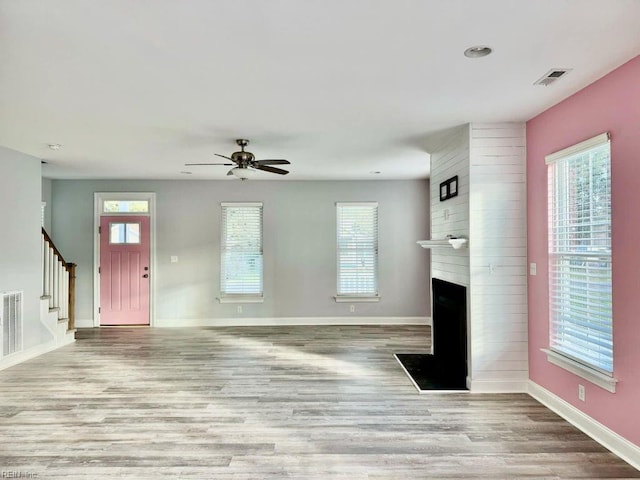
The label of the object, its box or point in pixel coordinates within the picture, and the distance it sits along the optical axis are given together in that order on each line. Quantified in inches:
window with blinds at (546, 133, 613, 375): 107.9
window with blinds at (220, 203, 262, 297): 268.8
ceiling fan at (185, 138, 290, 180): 161.8
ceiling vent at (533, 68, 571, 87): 102.5
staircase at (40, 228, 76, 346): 207.3
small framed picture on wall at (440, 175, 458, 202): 159.8
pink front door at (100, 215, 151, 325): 263.3
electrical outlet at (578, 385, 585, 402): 117.2
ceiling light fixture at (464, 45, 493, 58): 90.4
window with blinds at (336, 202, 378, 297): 271.7
